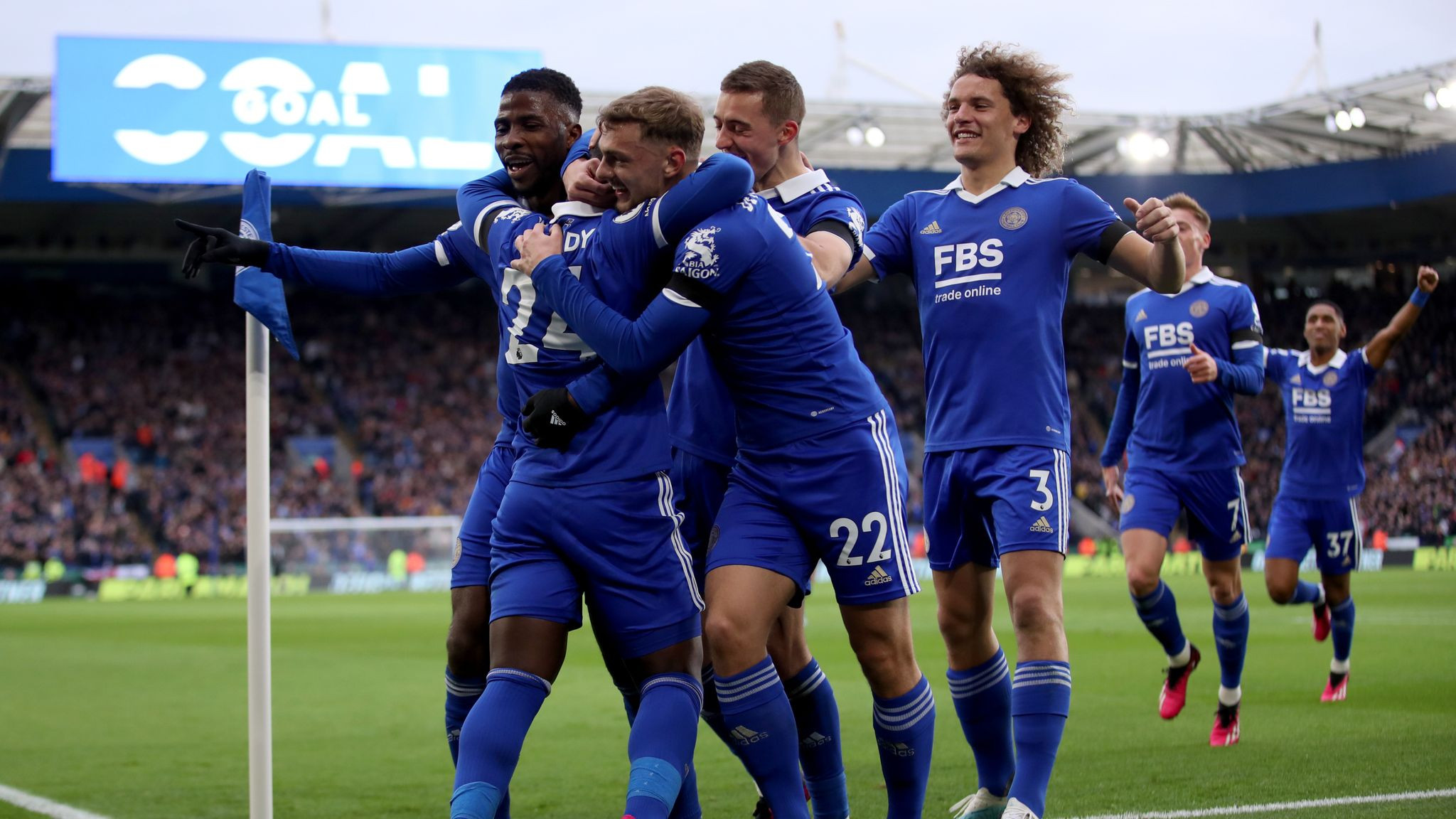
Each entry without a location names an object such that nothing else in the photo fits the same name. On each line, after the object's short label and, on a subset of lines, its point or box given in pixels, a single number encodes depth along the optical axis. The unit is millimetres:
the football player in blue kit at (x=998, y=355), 4598
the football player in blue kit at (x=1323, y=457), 8961
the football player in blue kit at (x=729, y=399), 4480
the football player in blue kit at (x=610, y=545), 3725
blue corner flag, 4238
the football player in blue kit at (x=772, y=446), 3766
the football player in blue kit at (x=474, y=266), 4246
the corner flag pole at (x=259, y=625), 4043
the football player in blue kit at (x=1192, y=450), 7207
